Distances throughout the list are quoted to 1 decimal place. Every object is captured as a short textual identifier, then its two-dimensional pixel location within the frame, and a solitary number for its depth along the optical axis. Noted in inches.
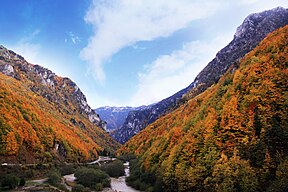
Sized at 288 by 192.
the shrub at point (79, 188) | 3023.6
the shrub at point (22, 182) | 2701.8
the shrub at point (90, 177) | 3617.1
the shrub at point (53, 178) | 3099.4
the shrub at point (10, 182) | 2498.8
